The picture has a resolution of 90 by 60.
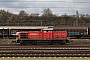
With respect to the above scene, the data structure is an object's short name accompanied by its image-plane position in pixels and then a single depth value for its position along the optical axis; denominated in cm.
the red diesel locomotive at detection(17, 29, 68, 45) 3158
